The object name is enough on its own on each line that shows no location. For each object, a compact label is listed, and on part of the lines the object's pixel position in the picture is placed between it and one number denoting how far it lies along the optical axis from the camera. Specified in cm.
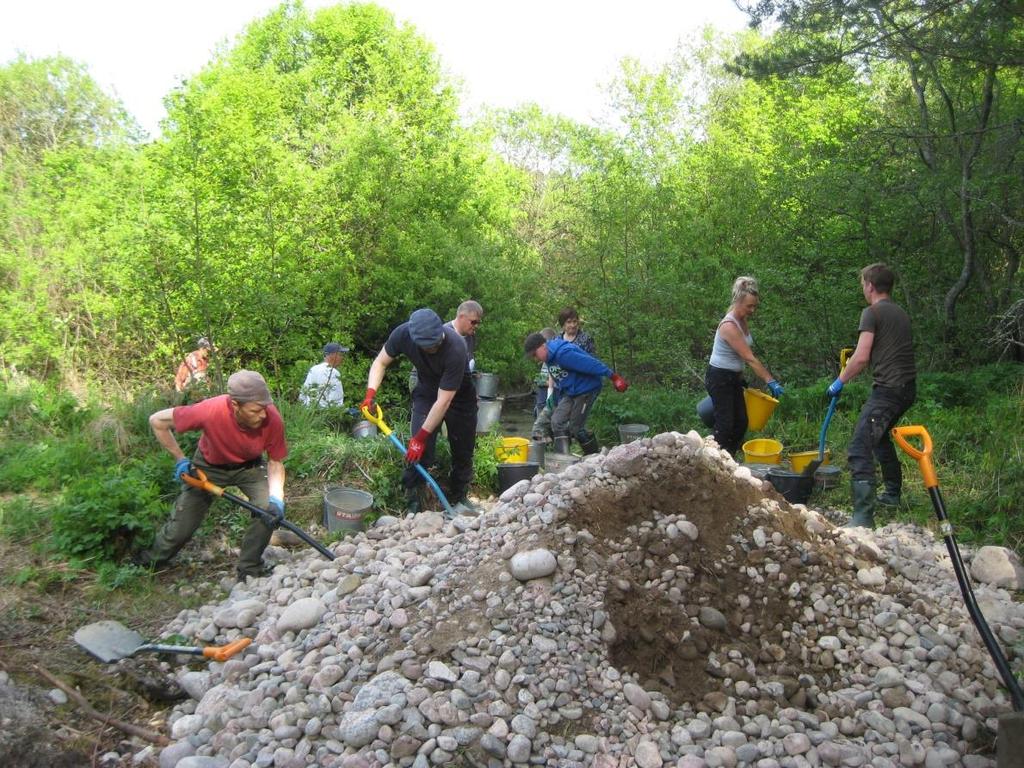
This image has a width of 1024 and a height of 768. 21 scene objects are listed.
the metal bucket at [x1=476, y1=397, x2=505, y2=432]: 914
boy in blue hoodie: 726
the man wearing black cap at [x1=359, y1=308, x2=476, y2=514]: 563
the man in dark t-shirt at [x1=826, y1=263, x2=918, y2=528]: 537
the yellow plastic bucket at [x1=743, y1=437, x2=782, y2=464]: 643
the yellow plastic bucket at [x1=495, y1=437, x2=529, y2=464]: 718
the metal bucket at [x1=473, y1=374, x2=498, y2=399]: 1069
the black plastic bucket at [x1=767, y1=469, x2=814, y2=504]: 590
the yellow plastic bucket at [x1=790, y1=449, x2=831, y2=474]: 641
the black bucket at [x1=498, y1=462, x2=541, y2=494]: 673
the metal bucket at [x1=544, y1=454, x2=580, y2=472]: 705
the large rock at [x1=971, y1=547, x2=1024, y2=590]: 459
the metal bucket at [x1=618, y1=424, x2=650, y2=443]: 835
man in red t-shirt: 467
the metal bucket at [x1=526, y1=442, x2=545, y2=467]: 729
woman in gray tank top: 599
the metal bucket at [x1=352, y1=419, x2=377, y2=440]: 704
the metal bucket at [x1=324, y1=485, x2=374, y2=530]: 572
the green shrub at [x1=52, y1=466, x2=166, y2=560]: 508
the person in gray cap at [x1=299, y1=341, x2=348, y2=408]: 766
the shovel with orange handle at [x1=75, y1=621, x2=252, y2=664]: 403
